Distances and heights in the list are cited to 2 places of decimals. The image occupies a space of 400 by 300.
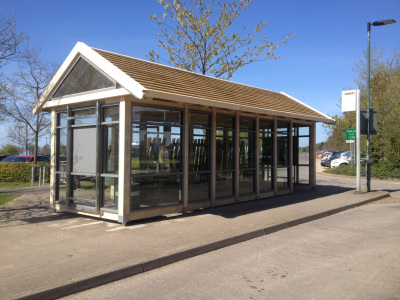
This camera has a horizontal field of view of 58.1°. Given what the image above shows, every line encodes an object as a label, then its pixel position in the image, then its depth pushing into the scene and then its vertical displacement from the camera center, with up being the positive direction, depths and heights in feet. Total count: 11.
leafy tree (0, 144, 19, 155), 147.37 +1.78
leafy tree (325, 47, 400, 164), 77.92 +10.27
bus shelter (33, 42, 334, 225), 26.66 +1.36
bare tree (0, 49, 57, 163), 58.66 +6.47
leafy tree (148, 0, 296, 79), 62.49 +20.10
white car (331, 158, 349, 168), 107.55 -2.05
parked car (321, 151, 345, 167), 118.62 -1.05
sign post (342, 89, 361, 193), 46.11 +6.62
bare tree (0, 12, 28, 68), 31.17 +9.46
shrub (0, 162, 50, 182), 59.11 -3.07
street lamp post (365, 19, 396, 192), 47.05 +9.80
